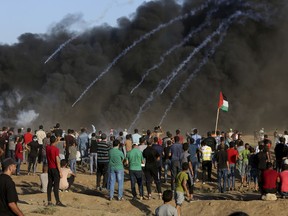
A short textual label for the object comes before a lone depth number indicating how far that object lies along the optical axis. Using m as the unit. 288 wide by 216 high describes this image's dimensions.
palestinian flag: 28.48
